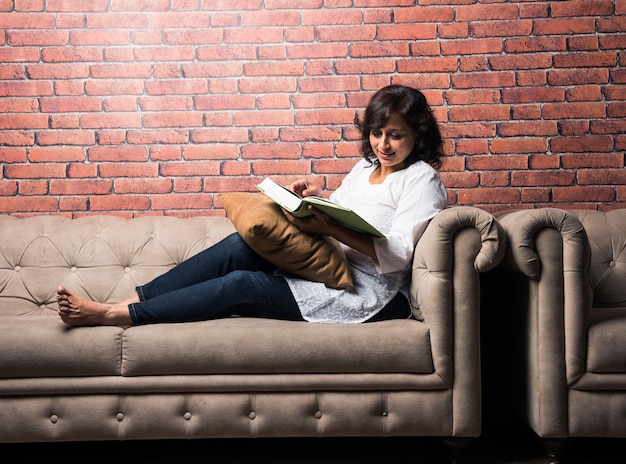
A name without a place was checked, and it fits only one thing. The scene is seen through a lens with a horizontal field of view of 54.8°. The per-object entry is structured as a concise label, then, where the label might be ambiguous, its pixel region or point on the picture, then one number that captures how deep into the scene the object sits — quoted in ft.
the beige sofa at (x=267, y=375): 5.70
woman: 6.05
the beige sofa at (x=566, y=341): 5.68
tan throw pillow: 6.00
